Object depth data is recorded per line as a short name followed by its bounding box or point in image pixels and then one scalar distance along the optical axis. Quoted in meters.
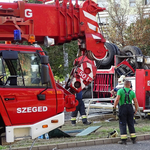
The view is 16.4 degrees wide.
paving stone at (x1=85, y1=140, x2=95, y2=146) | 12.81
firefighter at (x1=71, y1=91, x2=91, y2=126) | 17.49
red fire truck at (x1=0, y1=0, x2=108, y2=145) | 9.77
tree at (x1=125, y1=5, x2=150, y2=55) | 39.73
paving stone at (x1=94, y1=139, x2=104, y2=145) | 12.94
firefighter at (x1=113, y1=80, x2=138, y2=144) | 12.89
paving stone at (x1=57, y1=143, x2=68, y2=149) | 12.32
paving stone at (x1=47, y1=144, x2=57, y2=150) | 12.10
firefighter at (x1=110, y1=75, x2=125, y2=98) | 18.77
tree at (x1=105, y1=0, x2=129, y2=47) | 41.17
